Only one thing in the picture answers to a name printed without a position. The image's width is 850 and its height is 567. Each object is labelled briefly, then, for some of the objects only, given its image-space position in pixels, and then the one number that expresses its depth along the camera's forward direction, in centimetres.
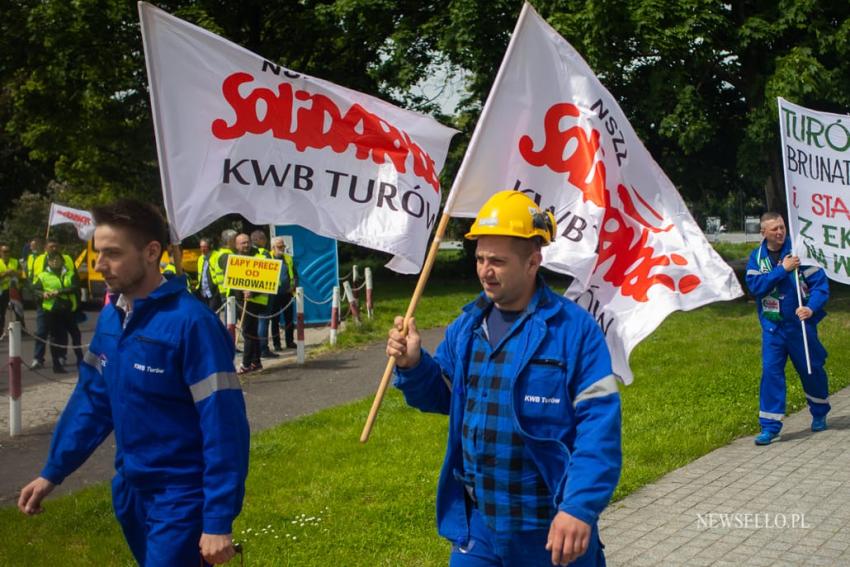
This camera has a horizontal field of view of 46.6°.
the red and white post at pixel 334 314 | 1641
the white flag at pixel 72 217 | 2327
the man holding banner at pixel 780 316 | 887
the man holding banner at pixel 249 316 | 1401
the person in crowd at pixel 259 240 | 1533
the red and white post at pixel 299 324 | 1443
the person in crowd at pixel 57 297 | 1479
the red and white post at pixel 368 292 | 2022
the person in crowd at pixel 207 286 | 1611
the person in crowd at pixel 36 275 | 1503
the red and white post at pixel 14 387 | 984
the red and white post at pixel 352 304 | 1876
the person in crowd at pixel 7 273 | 1894
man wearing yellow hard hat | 322
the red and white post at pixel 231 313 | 1366
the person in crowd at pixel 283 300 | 1627
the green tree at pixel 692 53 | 2053
